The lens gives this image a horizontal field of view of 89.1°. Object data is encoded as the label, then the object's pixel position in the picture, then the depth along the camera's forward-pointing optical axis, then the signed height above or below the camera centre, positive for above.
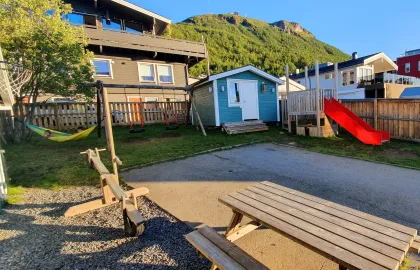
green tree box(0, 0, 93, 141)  7.19 +2.77
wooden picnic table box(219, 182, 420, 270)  1.32 -0.91
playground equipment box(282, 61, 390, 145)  7.30 -0.34
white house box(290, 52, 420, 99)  19.36 +2.56
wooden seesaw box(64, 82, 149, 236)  2.45 -1.00
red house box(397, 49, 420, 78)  28.09 +5.20
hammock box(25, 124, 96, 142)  5.86 -0.30
